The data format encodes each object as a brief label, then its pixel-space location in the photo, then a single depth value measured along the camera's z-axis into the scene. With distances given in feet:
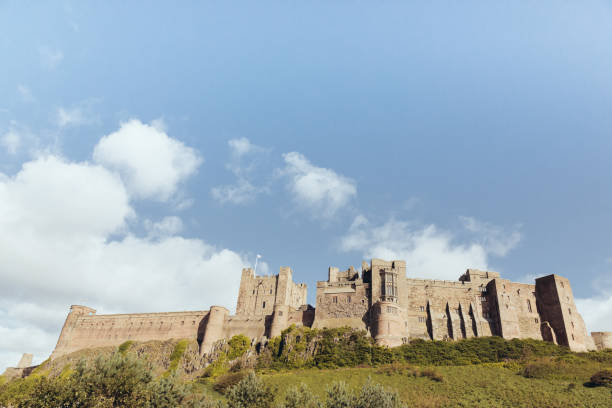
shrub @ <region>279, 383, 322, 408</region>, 110.91
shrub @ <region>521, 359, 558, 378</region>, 162.71
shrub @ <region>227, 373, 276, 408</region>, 123.24
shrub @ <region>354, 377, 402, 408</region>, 109.09
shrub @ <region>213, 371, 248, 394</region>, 181.73
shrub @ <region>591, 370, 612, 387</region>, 147.33
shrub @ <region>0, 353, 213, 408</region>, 100.53
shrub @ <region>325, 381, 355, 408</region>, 109.29
